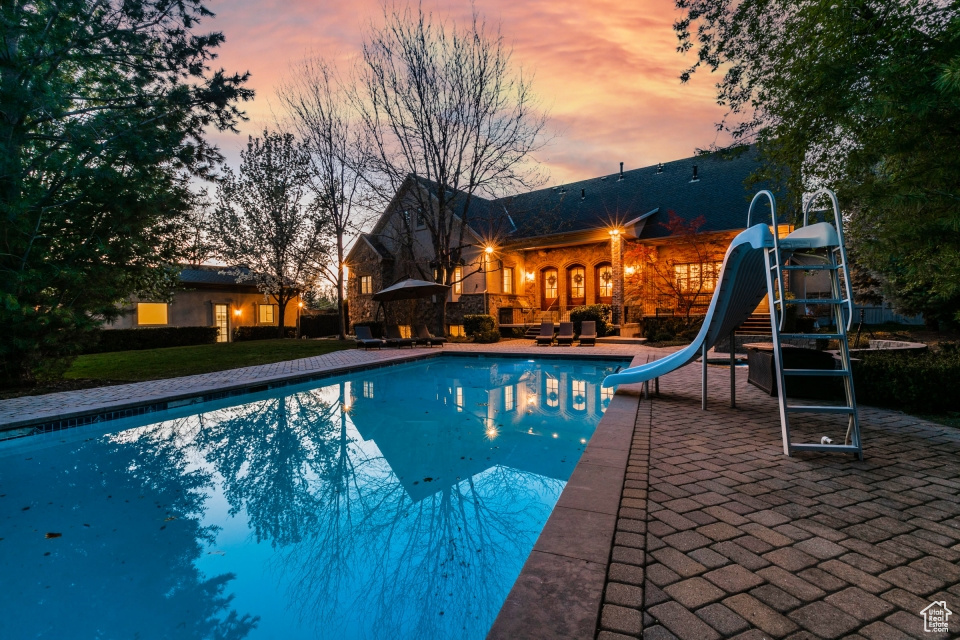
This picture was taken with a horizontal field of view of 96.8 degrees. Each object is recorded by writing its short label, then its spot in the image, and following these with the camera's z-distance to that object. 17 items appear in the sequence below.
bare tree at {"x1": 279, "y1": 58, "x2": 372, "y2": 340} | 17.38
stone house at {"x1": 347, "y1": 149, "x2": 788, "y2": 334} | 16.08
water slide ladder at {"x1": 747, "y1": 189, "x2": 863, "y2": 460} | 3.46
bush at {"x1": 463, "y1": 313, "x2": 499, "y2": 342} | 16.83
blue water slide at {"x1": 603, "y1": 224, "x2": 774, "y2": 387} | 4.28
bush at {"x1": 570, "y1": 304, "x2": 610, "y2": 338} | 16.47
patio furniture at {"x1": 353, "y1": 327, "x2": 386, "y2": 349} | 15.25
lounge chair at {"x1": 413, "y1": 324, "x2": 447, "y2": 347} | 15.40
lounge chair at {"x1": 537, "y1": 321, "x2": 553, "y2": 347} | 15.35
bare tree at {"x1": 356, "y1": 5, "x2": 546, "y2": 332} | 14.96
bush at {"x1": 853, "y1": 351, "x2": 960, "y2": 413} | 5.03
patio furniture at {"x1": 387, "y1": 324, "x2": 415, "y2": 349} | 15.35
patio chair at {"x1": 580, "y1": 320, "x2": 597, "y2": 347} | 14.78
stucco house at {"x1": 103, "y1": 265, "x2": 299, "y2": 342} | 21.83
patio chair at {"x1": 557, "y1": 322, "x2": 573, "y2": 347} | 15.16
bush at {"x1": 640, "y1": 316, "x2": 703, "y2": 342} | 14.49
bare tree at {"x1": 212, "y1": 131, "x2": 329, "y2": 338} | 19.84
